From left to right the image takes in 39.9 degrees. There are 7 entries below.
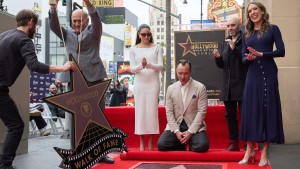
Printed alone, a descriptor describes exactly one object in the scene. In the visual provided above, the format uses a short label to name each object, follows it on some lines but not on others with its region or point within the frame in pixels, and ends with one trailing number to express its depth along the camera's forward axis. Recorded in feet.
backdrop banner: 29.43
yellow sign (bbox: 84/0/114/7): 34.04
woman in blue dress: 15.11
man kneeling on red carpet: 17.46
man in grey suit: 15.88
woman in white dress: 18.84
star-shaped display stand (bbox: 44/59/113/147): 13.56
